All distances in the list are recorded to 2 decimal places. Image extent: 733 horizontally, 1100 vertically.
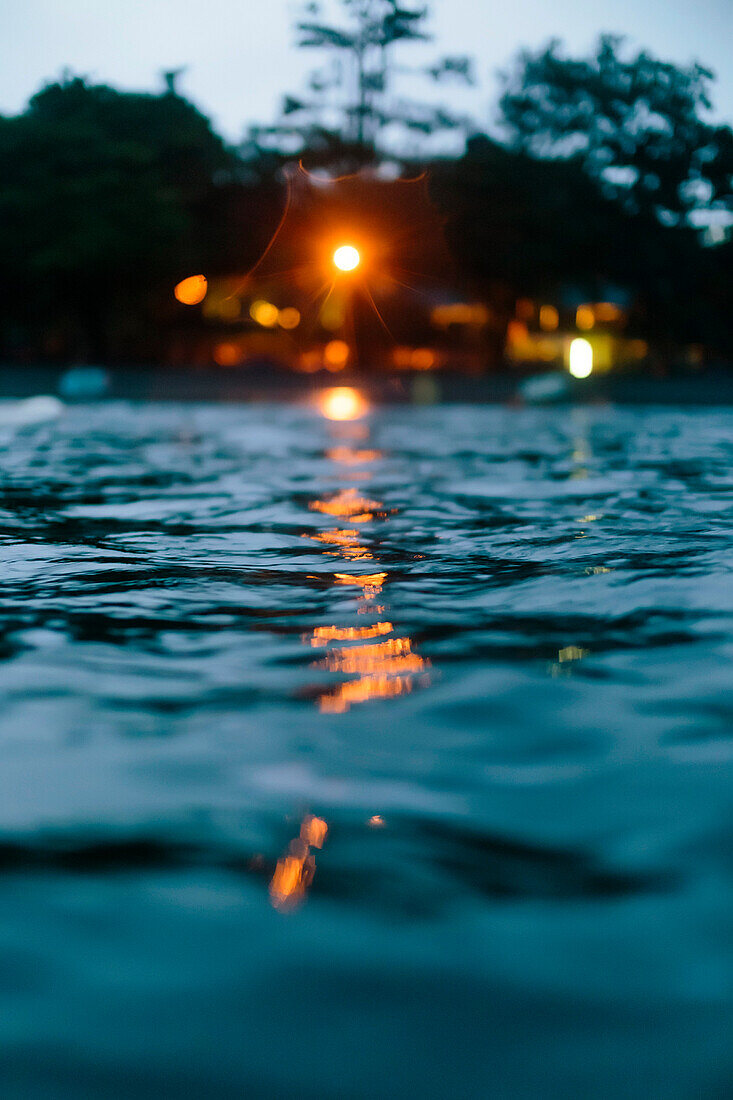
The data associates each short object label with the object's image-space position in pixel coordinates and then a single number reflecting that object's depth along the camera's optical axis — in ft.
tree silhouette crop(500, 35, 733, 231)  105.50
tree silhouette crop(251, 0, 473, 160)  113.19
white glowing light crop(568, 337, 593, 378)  118.58
